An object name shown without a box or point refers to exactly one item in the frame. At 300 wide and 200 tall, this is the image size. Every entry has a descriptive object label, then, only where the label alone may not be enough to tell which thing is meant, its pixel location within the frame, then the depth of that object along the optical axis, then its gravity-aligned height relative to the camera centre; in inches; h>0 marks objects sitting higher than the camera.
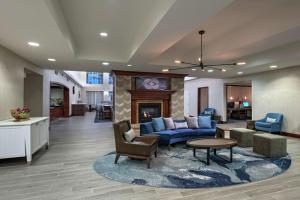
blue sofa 207.0 -37.5
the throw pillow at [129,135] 165.5 -31.3
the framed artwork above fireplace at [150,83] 338.6 +34.5
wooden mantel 334.0 +19.1
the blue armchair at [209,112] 457.4 -26.6
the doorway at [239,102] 513.9 -1.8
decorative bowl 170.1 -11.5
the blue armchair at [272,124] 291.9 -37.4
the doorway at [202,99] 533.0 +7.2
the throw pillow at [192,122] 238.2 -26.8
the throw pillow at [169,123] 227.9 -26.9
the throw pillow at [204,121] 239.7 -26.5
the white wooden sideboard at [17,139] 151.9 -31.8
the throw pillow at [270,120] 299.4 -30.7
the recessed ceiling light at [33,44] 167.2 +53.2
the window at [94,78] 816.3 +104.7
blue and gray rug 124.3 -53.6
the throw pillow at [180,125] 231.3 -29.7
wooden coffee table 158.2 -37.8
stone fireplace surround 326.6 +9.8
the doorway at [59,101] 520.1 +1.5
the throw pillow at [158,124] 222.1 -27.6
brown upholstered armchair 153.3 -38.3
